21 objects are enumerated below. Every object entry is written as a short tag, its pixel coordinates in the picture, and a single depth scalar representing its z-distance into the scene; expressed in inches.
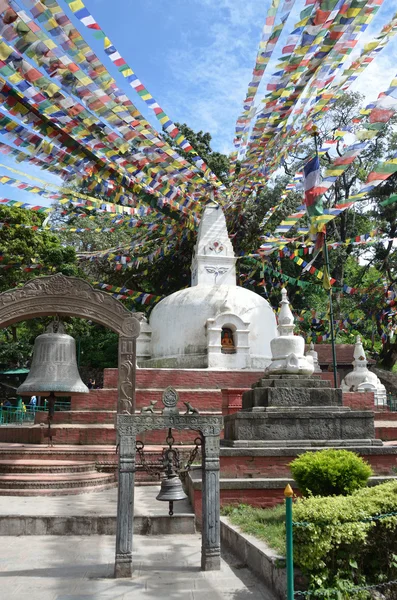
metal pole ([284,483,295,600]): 154.9
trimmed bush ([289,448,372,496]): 240.2
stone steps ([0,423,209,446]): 459.2
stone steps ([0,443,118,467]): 407.5
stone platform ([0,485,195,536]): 271.7
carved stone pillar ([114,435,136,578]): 204.5
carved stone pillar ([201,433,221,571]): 211.2
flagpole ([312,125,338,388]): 561.2
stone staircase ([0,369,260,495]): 365.7
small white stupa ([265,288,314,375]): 382.9
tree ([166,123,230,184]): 1331.2
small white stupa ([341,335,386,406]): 718.5
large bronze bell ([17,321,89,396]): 393.4
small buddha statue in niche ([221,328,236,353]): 681.0
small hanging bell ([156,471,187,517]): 247.8
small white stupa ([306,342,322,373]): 778.2
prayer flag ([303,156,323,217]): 484.1
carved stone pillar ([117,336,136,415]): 411.5
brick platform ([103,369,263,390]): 598.9
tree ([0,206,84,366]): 891.4
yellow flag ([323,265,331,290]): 509.0
